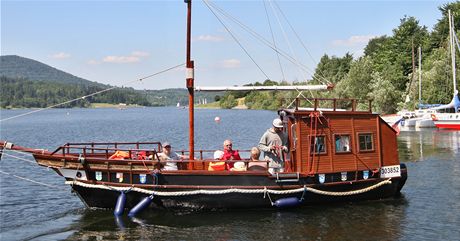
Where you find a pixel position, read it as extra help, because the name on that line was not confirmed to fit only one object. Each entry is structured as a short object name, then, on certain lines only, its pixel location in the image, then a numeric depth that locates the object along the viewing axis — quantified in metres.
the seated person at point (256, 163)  17.50
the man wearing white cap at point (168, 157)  17.38
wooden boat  16.84
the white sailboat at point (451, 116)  53.56
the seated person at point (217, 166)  17.27
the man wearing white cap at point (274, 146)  17.17
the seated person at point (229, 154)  17.83
